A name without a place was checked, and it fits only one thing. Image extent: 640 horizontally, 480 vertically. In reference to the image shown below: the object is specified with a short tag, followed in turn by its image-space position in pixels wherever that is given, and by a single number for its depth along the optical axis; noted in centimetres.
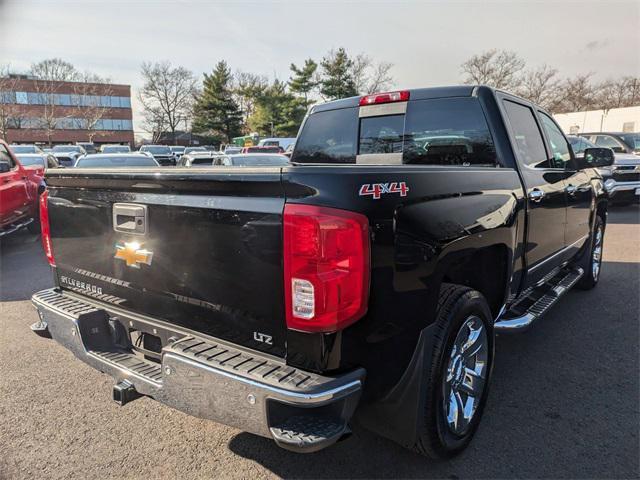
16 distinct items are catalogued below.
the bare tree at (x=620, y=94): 5384
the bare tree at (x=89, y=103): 6394
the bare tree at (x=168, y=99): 7144
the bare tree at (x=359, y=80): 5962
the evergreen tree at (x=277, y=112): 6075
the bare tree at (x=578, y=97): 5219
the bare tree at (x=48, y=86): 5681
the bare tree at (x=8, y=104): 4312
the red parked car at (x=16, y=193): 755
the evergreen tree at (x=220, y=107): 6681
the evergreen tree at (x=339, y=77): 5778
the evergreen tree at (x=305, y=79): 5941
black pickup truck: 182
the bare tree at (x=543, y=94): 5219
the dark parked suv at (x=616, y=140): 1395
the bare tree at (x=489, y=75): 5038
